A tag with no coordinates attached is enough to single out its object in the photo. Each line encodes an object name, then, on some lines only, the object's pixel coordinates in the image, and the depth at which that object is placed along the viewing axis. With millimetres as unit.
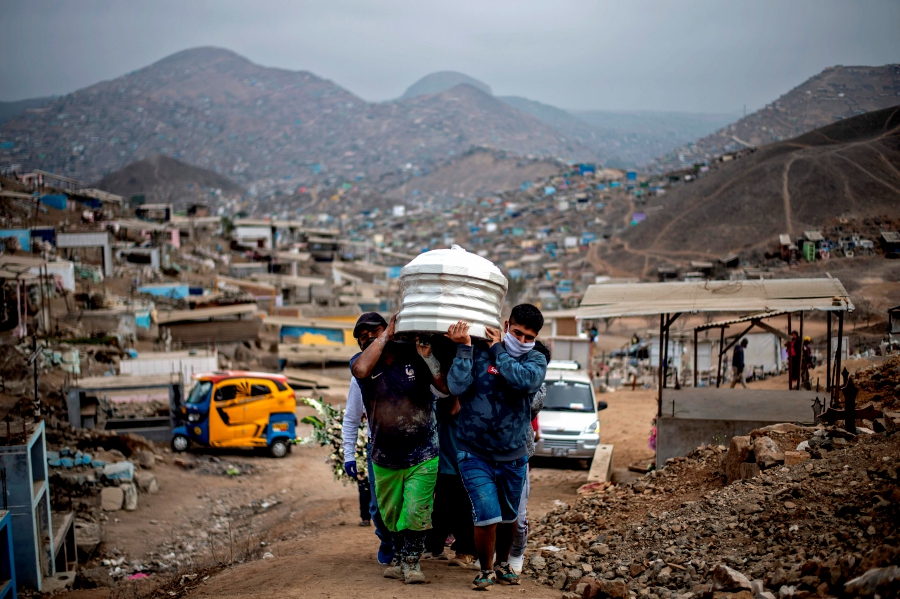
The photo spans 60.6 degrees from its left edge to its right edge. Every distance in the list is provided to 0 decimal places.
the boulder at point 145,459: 12812
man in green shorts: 4844
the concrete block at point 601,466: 9727
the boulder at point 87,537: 9266
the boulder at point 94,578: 8297
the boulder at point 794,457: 6191
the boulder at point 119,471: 11391
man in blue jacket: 4652
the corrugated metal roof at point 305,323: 28438
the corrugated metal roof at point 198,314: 27281
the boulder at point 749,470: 6352
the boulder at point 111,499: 10812
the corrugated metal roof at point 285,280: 43156
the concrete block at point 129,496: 10989
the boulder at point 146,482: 11789
